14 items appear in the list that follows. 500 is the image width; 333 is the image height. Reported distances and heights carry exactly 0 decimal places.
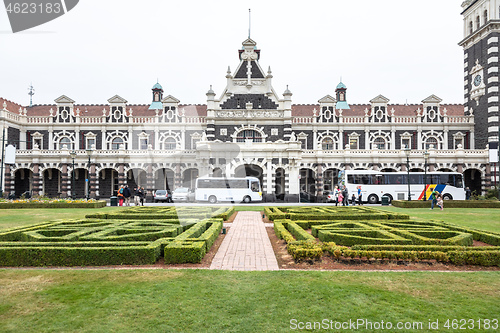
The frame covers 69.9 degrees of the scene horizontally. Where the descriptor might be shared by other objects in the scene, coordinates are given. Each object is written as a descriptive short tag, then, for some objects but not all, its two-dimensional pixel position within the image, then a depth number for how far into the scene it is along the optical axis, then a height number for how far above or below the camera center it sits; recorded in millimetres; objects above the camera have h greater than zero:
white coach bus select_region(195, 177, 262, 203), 38219 -952
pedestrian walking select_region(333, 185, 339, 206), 32956 -1088
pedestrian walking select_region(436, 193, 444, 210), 28334 -1761
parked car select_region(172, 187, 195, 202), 38969 -1586
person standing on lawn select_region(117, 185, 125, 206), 32988 -1539
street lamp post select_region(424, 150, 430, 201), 37500 -817
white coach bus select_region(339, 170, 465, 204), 37812 -401
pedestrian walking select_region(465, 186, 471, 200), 36625 -1322
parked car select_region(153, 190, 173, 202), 39656 -1720
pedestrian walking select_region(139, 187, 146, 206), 31116 -1098
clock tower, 44219 +14712
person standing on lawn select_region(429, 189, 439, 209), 29106 -1485
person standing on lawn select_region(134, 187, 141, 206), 31619 -1543
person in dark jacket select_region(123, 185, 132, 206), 32059 -1127
